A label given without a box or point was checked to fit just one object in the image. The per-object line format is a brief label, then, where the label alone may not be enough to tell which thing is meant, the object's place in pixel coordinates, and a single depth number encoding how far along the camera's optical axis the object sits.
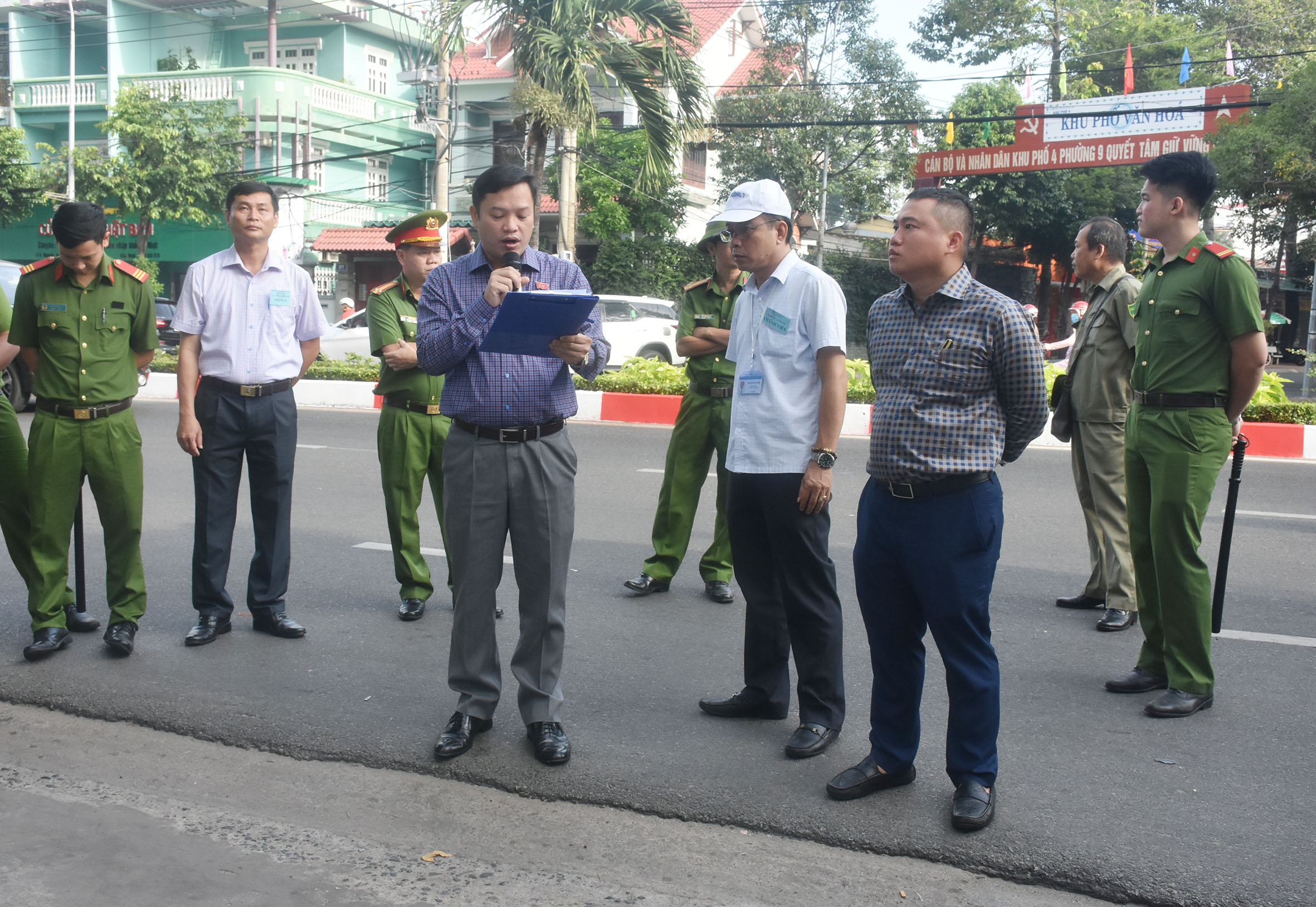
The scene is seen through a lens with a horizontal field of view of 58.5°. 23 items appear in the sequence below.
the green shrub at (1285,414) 13.02
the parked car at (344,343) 20.06
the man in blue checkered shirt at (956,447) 3.48
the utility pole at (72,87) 28.95
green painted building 30.50
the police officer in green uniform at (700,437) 6.01
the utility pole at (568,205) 21.09
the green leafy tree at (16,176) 30.06
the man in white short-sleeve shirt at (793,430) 3.99
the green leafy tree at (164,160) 28.02
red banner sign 20.81
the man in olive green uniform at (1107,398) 5.74
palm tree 17.19
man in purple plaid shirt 3.87
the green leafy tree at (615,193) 28.14
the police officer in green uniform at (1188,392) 4.38
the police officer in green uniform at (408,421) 5.78
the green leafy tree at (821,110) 29.70
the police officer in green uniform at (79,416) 5.03
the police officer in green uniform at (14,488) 5.19
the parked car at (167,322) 21.23
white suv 20.45
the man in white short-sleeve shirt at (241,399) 5.21
